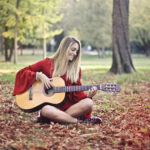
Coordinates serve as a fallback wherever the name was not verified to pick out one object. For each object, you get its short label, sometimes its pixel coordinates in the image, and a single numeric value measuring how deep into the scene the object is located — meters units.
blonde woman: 4.93
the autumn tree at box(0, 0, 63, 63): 20.34
